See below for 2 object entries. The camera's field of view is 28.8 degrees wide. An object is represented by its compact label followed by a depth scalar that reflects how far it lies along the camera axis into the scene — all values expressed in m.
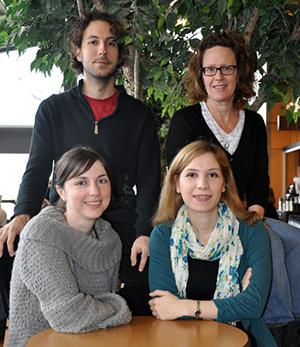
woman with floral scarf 2.09
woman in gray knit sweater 1.80
